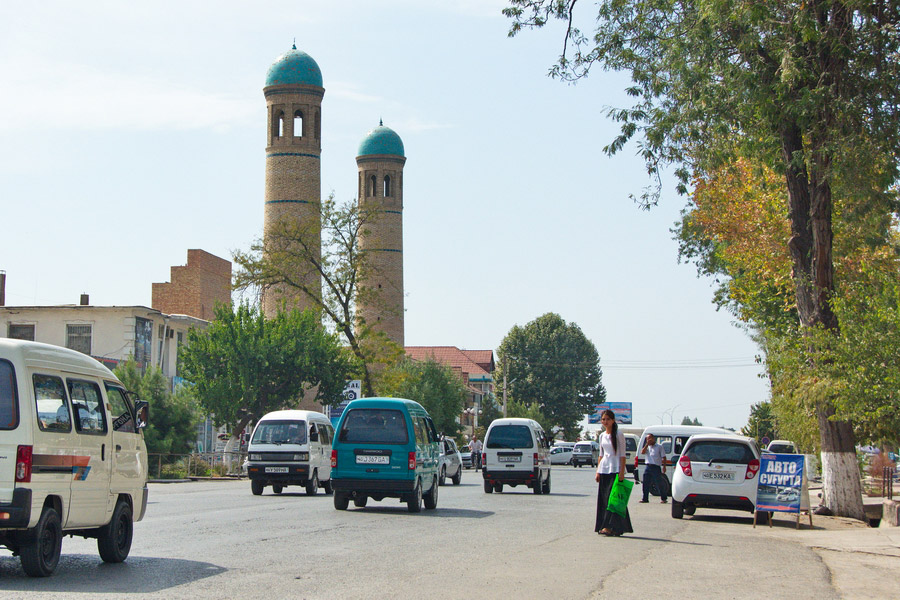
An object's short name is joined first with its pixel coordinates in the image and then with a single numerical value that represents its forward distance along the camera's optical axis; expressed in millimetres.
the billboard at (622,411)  147500
